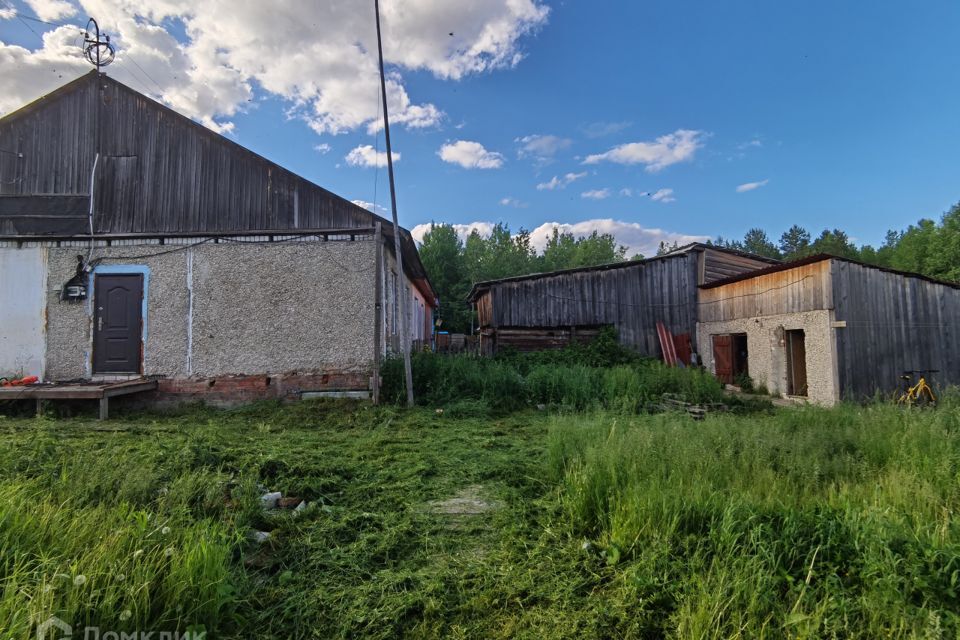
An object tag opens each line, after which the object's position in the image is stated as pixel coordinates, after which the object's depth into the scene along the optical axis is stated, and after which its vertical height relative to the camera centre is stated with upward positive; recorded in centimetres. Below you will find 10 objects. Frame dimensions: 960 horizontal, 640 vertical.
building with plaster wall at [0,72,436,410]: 767 +166
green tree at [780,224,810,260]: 5458 +1308
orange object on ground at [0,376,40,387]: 716 -54
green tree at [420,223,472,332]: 3519 +590
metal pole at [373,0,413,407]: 732 +129
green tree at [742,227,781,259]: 5541 +1275
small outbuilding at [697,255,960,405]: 889 +19
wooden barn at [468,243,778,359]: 1427 +132
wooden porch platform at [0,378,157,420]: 659 -68
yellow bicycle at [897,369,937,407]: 876 -127
